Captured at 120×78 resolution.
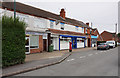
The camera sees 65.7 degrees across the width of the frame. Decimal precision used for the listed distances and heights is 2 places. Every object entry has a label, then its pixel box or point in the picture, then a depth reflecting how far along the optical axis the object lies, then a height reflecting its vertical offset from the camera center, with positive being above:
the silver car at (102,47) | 19.01 -1.78
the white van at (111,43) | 23.80 -1.26
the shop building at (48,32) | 12.20 +1.06
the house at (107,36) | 58.34 +1.49
